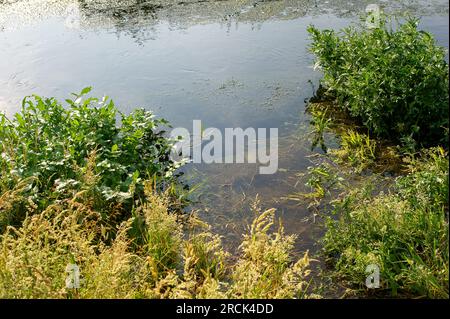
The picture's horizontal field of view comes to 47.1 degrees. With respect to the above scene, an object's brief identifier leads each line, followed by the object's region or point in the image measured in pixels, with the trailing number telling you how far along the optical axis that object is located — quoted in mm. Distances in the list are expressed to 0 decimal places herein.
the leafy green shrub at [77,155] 4609
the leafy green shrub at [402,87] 5297
